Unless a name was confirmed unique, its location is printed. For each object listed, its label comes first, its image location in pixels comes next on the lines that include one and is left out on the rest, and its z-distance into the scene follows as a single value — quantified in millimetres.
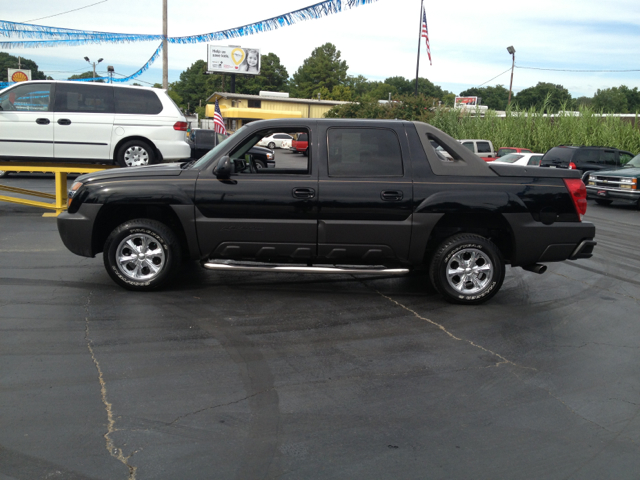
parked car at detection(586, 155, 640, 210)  17016
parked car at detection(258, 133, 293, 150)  41647
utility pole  26062
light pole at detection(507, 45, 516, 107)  54731
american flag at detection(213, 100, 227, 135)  24781
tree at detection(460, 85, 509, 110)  127188
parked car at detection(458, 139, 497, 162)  26109
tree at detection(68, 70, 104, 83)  86688
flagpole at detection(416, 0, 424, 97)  32900
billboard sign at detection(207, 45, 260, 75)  71625
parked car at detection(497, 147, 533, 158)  26656
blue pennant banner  14843
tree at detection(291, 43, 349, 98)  109500
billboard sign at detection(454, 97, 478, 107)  93100
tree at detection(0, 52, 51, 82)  100612
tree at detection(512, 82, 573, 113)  106950
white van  10656
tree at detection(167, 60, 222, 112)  125331
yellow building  68125
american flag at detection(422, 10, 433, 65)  32031
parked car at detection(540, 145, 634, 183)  20250
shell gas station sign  32438
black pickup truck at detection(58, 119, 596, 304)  6094
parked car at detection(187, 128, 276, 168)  20766
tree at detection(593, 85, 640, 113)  103938
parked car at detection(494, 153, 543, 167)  21547
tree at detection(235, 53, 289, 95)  117738
